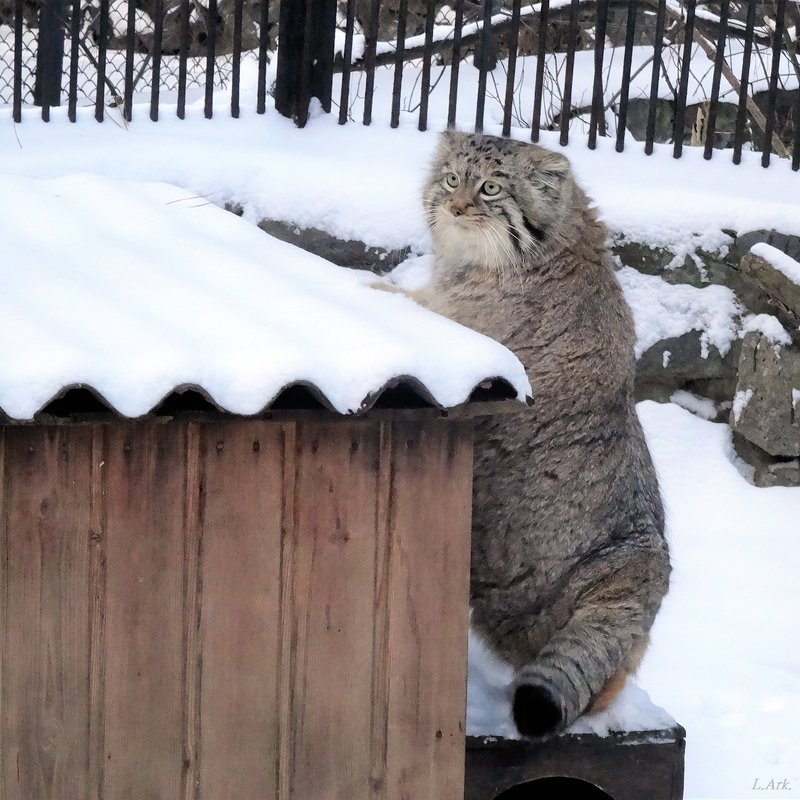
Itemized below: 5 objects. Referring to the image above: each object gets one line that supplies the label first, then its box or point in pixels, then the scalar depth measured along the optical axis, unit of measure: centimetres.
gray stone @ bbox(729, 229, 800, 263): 694
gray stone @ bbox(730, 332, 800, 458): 660
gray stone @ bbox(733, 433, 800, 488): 669
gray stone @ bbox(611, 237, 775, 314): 690
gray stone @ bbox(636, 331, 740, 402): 688
